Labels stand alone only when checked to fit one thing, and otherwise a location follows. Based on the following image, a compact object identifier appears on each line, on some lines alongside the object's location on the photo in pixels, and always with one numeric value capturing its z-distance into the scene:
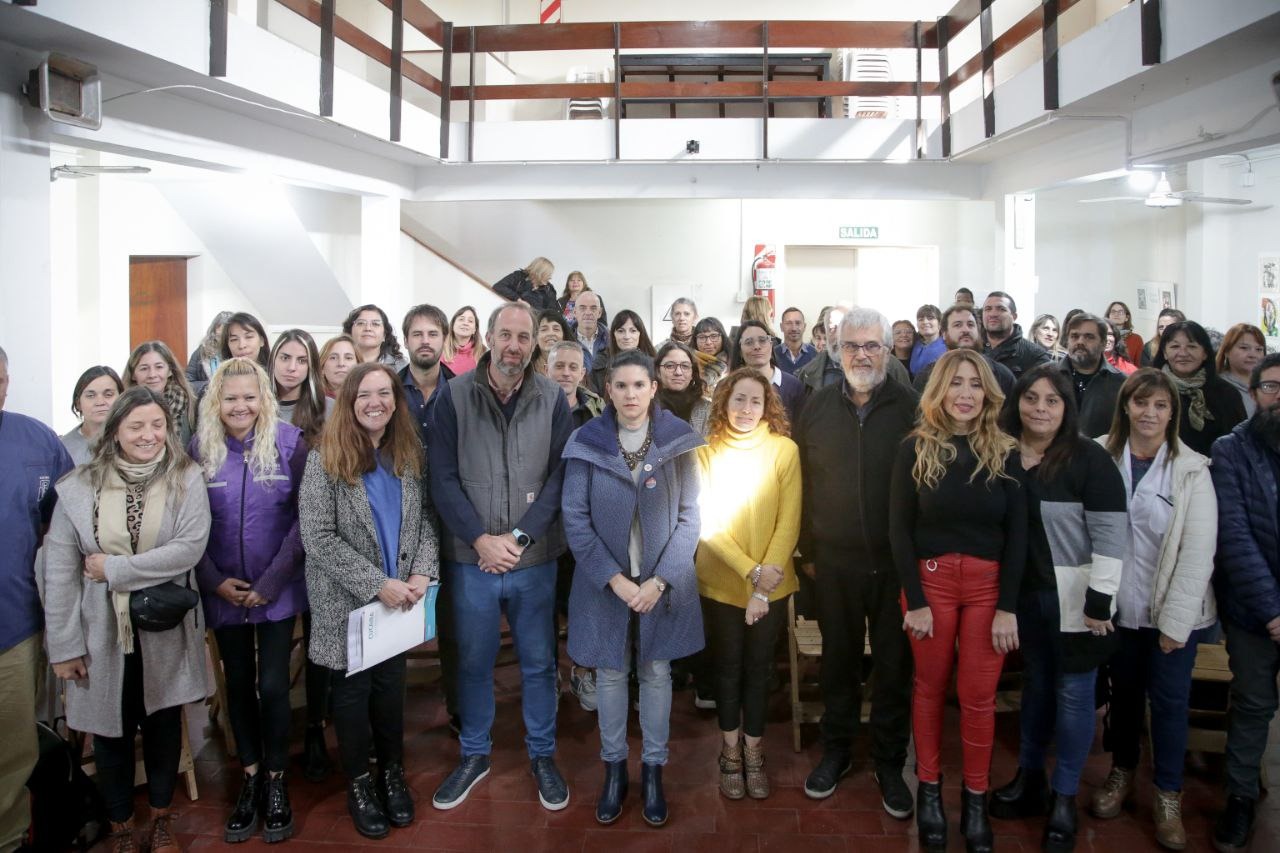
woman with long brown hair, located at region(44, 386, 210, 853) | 2.53
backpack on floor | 2.69
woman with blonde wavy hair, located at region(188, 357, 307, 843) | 2.79
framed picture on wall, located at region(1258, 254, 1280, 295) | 7.75
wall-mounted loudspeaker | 3.69
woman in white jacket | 2.70
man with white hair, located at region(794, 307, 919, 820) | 2.95
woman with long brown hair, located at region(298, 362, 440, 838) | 2.74
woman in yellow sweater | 2.97
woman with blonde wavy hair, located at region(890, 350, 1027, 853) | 2.67
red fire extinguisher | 9.84
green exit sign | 9.92
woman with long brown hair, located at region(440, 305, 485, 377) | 4.94
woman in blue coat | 2.88
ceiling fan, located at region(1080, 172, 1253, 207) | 6.70
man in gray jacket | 2.95
